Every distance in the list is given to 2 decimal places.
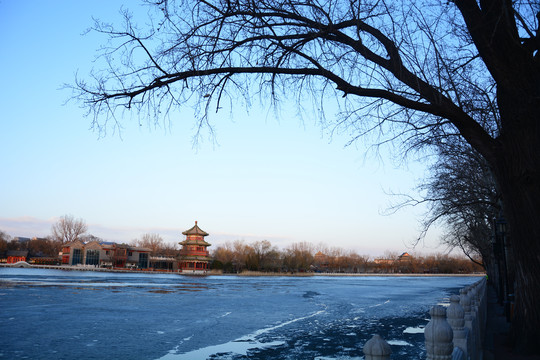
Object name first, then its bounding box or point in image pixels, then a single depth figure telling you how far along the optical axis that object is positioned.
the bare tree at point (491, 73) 7.48
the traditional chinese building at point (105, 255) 98.96
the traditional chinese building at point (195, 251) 93.94
